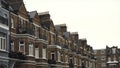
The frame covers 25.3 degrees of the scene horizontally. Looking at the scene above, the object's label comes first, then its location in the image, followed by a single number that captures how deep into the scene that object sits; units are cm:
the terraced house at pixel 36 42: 3813
